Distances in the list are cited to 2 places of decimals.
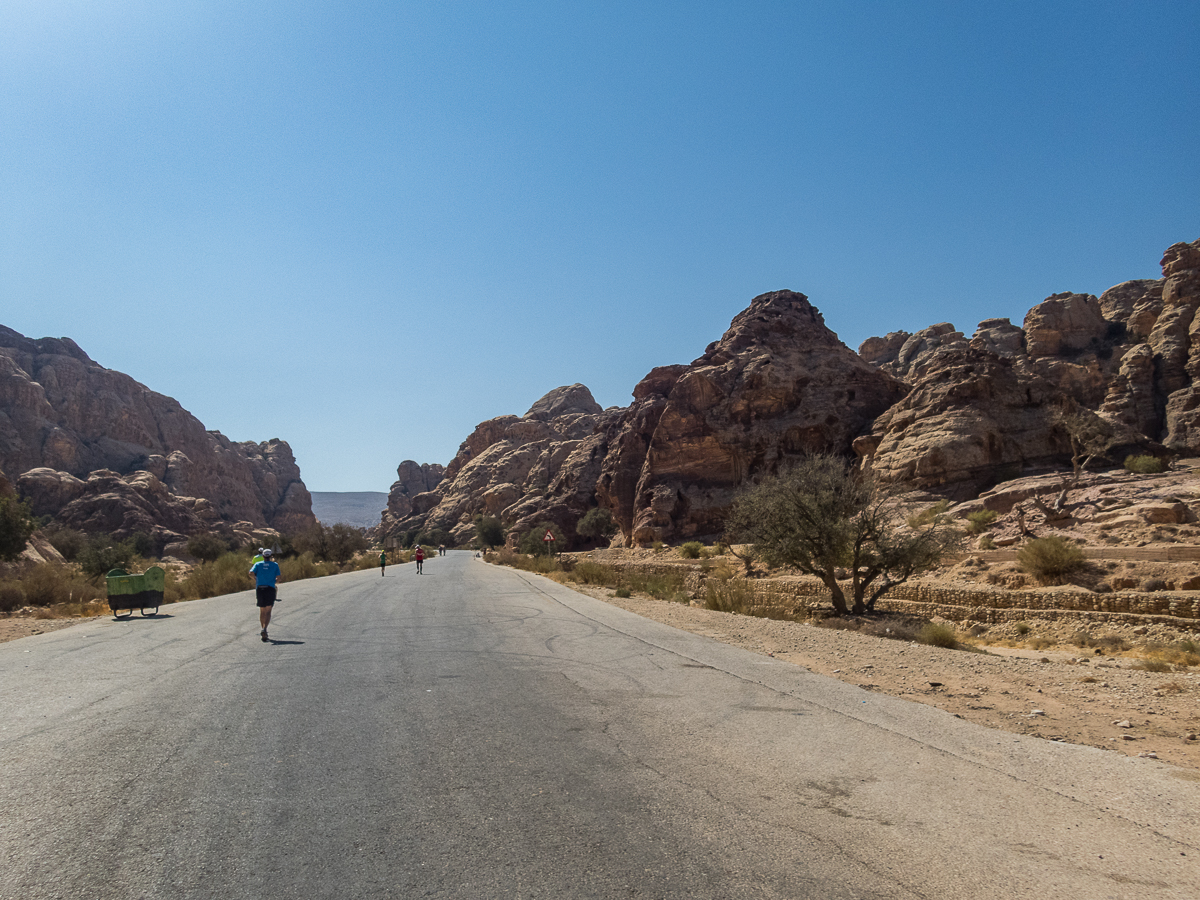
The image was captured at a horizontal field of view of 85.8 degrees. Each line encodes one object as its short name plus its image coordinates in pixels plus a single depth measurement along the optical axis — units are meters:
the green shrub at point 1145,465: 32.31
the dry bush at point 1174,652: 12.69
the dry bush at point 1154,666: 10.93
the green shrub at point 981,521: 28.52
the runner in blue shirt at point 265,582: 11.95
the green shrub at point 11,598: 19.80
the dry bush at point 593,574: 33.25
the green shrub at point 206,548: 61.00
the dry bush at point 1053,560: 19.59
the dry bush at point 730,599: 19.73
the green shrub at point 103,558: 31.78
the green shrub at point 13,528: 27.20
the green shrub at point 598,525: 70.44
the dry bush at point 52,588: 20.69
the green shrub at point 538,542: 66.44
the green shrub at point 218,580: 25.84
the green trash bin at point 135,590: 16.98
